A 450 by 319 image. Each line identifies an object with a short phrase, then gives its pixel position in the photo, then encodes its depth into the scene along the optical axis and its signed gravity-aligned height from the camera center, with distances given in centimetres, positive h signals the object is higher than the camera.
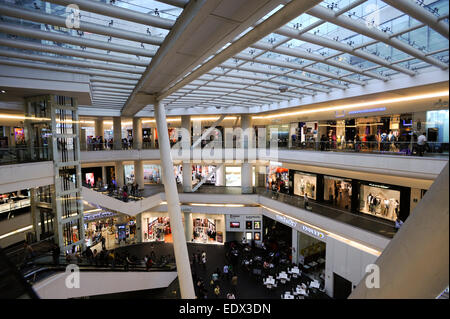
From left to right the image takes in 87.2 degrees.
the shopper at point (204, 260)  1806 -916
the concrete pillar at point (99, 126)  2900 +194
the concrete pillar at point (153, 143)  2478 -19
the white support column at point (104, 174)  3114 -423
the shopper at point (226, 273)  1664 -941
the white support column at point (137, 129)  2641 +140
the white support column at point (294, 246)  1866 -850
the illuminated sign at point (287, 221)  1859 -661
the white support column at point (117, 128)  2495 +146
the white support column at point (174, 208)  1160 -349
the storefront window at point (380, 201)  1548 -433
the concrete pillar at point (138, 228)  2380 -871
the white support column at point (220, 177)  2939 -458
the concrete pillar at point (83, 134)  2848 +94
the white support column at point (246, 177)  2420 -379
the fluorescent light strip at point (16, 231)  1299 -513
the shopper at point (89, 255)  1120 -570
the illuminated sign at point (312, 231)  1592 -645
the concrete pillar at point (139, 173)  2645 -354
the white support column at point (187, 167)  2480 -275
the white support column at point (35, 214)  1238 -373
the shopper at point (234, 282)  1553 -932
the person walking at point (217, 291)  1441 -917
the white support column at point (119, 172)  2656 -342
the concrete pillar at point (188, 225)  2405 -854
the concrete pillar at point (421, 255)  148 -80
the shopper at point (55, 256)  948 -464
